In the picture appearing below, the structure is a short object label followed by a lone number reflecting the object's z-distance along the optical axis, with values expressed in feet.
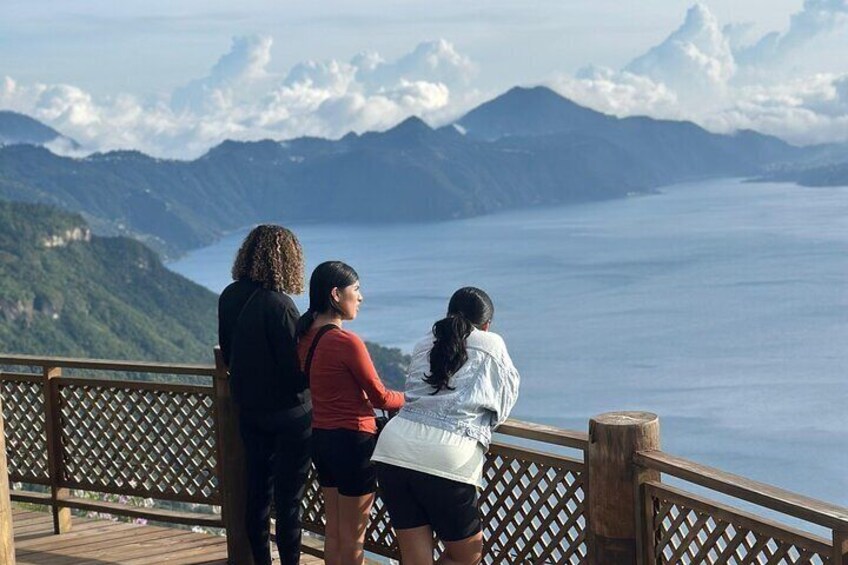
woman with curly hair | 22.33
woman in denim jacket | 18.72
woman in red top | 20.45
